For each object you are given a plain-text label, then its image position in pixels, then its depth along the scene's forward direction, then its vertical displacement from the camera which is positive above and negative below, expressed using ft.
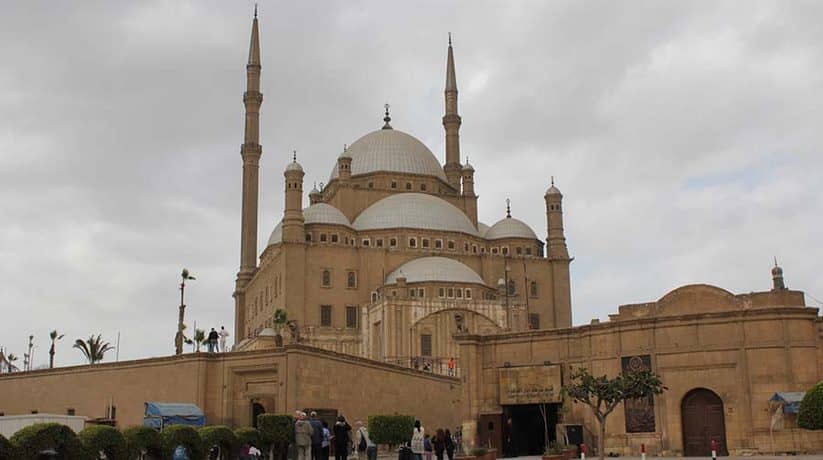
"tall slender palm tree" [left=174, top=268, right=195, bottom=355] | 149.52 +16.51
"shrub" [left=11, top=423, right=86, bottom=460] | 56.24 +0.38
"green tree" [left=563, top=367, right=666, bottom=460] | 80.48 +4.01
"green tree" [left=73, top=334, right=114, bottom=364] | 190.39 +18.61
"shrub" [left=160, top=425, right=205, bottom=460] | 67.26 +0.36
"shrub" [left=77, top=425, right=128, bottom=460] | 61.00 +0.34
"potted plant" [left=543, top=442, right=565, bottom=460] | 83.42 -1.13
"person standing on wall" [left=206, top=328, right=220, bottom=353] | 123.45 +12.94
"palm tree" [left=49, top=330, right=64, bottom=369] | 215.80 +23.59
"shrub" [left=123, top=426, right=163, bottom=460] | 64.49 +0.31
